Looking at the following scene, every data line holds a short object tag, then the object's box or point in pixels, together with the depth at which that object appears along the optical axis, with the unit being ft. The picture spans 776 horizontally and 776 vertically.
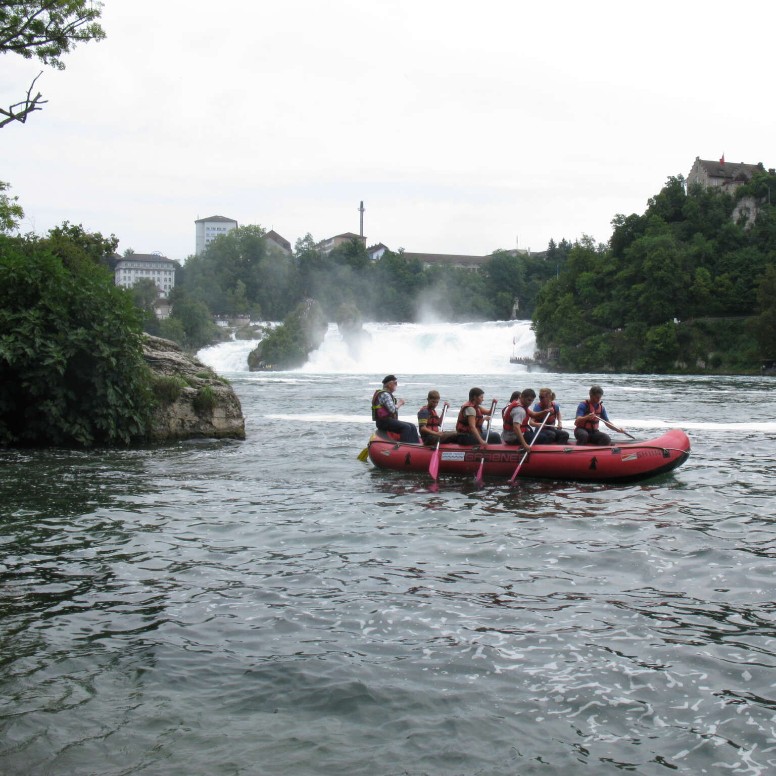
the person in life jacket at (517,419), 46.06
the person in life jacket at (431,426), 47.96
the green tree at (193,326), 315.31
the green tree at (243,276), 432.66
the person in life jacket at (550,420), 48.14
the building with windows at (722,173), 337.11
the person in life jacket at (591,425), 48.70
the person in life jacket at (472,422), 46.42
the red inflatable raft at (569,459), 43.91
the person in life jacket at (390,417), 51.13
